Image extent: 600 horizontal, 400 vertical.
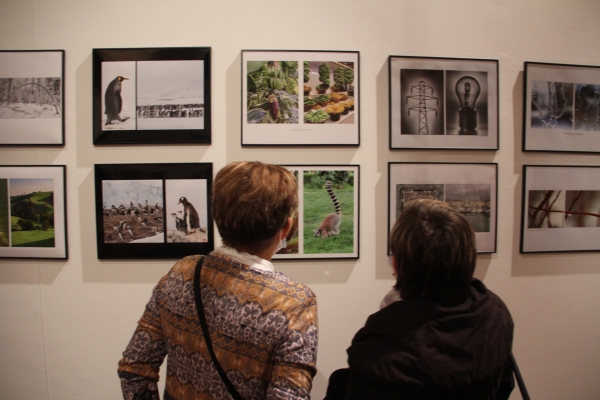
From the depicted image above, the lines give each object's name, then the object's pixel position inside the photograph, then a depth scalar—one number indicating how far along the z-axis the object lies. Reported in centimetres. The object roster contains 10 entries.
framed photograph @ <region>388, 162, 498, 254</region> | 127
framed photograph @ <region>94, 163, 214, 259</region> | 124
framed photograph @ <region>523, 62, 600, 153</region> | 132
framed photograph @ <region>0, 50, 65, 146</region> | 124
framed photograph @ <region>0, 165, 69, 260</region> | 124
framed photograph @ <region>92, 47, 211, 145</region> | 123
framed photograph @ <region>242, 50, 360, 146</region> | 124
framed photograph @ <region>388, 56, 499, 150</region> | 127
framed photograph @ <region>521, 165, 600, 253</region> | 133
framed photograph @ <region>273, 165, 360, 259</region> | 126
